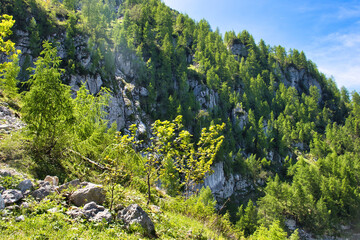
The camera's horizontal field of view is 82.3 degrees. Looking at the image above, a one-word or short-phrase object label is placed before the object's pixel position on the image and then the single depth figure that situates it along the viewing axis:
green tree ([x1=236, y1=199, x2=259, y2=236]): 43.19
